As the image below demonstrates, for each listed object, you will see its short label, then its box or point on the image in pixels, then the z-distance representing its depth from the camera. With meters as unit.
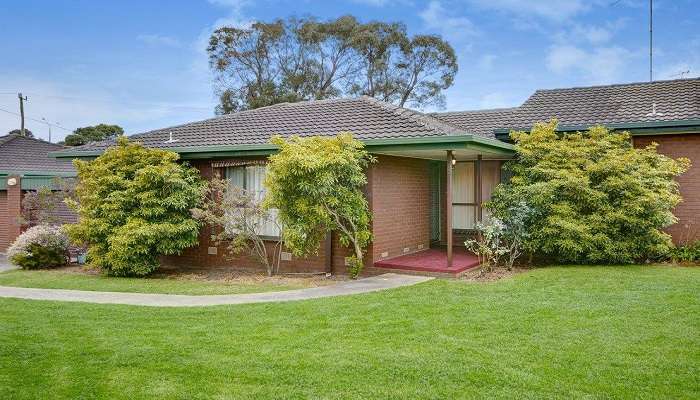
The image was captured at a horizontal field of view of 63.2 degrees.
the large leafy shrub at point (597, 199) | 11.08
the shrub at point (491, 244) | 10.88
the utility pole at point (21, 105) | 39.96
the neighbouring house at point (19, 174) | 17.59
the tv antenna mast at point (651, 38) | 16.86
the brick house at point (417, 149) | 11.30
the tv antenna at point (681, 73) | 17.41
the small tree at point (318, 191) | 9.86
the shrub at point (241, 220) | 11.36
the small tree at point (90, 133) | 47.78
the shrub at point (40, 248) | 13.60
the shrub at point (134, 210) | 11.71
